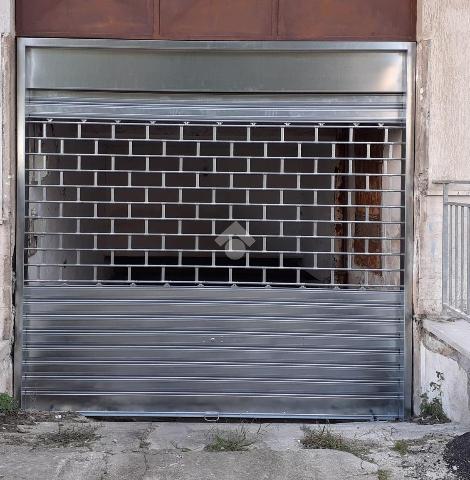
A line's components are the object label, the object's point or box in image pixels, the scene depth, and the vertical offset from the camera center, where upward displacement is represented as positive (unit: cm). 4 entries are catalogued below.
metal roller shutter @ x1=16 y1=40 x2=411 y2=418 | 562 -62
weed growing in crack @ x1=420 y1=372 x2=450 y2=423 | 525 -140
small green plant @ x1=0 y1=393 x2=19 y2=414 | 523 -138
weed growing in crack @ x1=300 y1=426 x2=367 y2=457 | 447 -143
